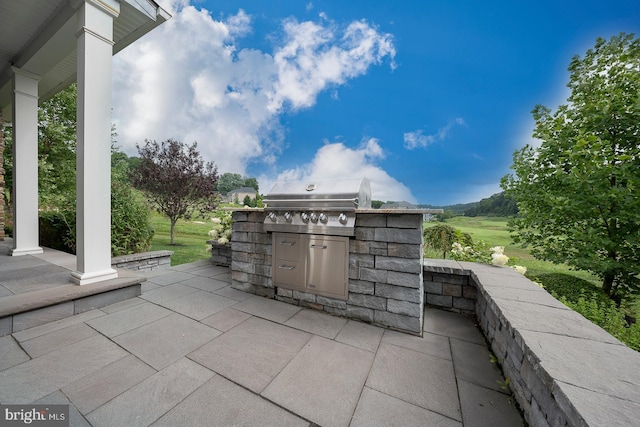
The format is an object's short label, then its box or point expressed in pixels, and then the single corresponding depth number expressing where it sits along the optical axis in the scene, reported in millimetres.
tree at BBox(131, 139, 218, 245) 7605
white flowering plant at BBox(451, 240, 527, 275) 2738
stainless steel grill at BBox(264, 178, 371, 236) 2297
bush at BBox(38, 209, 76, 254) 4340
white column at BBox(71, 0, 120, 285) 2412
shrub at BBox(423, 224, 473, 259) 3794
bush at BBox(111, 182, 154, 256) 4262
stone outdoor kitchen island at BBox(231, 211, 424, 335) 2092
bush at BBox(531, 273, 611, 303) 3555
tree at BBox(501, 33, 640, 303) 3426
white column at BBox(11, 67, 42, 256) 3789
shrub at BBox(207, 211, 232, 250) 4382
